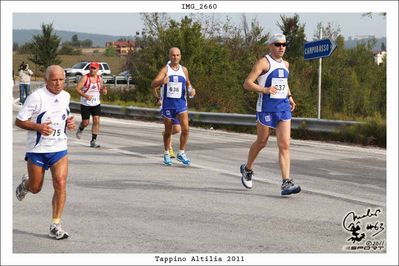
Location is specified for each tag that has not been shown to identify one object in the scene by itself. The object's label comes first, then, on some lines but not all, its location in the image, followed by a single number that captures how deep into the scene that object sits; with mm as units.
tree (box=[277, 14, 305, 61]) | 43084
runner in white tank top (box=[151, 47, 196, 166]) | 11033
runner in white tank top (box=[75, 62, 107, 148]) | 14055
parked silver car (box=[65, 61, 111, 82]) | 48938
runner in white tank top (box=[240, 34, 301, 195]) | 8219
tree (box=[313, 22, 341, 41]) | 33994
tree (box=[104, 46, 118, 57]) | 74744
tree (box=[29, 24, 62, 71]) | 47500
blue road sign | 16219
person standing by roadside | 26562
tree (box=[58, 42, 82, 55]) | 64975
